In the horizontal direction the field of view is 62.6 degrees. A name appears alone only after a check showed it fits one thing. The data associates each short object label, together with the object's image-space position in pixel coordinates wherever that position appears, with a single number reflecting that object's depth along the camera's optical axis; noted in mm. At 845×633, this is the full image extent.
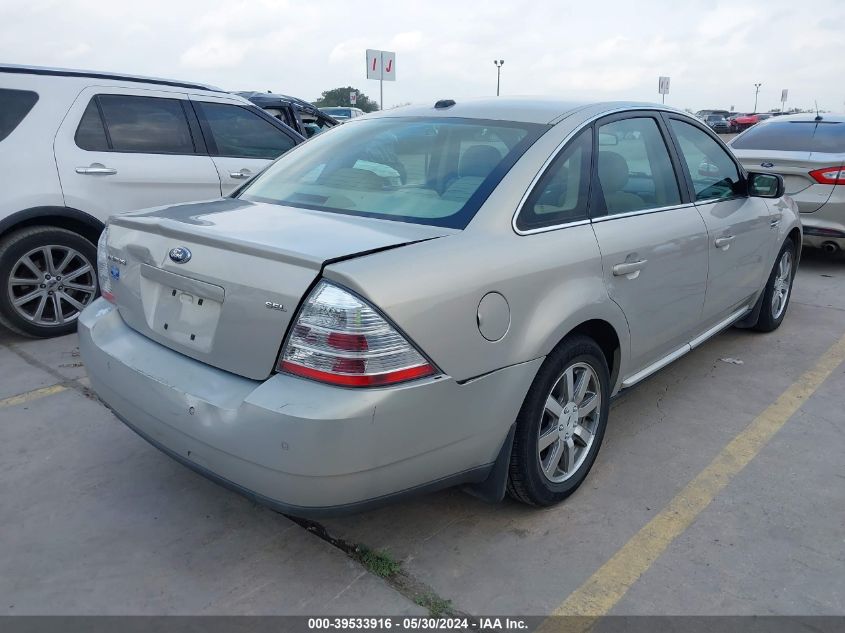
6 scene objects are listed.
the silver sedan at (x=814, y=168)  6551
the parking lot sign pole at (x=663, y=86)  24562
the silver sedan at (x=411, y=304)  2055
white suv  4586
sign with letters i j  15898
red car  44350
